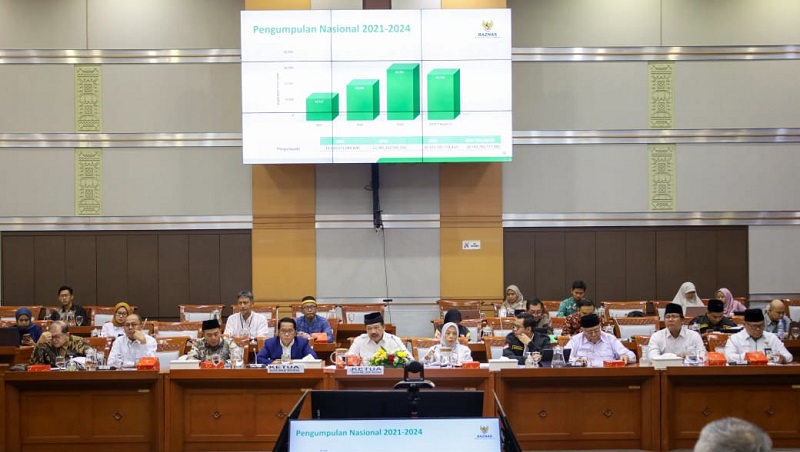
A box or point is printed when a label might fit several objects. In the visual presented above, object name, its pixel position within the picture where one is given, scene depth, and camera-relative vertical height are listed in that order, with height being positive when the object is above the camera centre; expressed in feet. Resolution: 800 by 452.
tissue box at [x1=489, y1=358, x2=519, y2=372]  24.40 -4.35
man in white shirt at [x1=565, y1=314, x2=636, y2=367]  27.68 -4.38
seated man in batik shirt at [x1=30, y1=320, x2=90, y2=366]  28.53 -4.33
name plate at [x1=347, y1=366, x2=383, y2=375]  23.86 -4.40
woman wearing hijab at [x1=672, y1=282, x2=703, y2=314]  42.34 -4.12
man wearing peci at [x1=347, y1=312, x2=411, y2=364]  28.53 -4.35
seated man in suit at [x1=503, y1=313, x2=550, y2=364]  28.78 -4.32
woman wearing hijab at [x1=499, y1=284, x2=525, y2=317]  41.57 -4.19
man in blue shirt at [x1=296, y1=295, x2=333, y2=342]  36.52 -4.53
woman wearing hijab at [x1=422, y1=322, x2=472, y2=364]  27.07 -4.32
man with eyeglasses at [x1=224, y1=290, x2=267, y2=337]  37.29 -4.65
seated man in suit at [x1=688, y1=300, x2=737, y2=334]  34.32 -4.43
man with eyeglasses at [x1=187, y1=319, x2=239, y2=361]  27.73 -4.26
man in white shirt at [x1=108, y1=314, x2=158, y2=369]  29.17 -4.42
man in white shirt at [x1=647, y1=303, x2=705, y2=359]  29.32 -4.34
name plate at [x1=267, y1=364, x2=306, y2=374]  24.22 -4.39
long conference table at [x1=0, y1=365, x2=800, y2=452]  24.07 -5.51
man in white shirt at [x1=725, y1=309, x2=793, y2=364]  28.22 -4.30
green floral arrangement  24.59 -4.21
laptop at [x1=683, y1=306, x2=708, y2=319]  38.81 -4.49
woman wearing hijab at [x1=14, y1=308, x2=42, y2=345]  35.47 -4.50
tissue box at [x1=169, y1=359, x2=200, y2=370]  24.36 -4.25
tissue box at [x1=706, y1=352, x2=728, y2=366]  24.87 -4.36
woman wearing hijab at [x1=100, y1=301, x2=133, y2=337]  35.73 -4.49
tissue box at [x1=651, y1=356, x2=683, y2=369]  24.49 -4.35
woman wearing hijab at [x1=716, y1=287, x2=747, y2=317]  41.89 -4.51
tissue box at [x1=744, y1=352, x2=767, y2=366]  24.76 -4.33
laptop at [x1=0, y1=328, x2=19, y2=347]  30.09 -4.19
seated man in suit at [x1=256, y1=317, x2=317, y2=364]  28.30 -4.37
